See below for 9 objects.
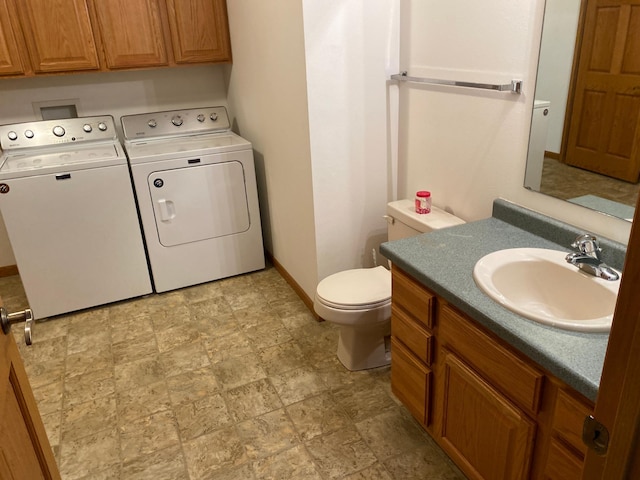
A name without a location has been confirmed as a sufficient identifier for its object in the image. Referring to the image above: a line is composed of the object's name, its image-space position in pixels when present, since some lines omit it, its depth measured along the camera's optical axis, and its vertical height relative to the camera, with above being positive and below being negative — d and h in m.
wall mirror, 1.49 -0.21
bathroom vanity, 1.19 -0.83
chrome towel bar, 1.82 -0.15
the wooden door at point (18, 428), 1.04 -0.77
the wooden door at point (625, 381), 0.60 -0.42
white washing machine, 2.76 -0.83
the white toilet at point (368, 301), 2.23 -1.06
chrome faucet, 1.47 -0.63
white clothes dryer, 3.03 -0.82
